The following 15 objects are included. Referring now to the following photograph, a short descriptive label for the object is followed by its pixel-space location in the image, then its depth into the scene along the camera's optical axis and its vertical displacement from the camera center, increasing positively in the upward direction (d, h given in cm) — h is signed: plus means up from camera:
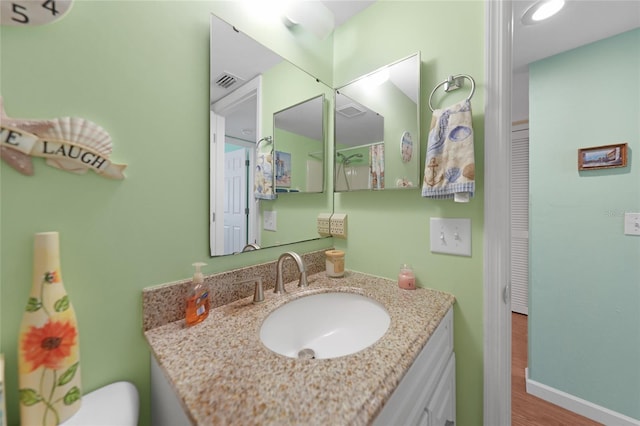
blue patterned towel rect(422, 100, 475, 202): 77 +20
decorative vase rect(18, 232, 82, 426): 42 -25
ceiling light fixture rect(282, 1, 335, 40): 97 +87
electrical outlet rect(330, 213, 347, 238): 118 -6
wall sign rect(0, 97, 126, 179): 44 +15
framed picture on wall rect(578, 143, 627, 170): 131 +32
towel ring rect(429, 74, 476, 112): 84 +49
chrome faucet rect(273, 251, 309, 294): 86 -23
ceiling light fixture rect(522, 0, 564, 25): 111 +101
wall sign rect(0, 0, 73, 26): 44 +40
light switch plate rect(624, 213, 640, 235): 128 -7
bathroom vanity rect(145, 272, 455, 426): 37 -32
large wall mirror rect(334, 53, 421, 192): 97 +39
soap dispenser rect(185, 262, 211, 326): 63 -25
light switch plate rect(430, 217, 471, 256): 85 -9
